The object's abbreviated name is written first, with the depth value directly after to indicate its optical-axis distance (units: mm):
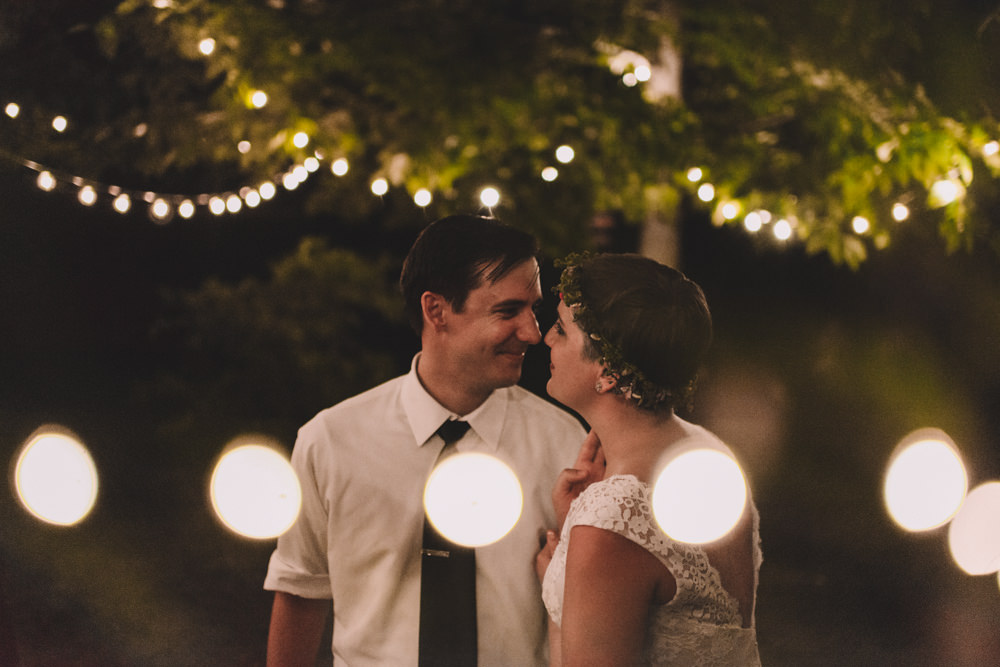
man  2043
